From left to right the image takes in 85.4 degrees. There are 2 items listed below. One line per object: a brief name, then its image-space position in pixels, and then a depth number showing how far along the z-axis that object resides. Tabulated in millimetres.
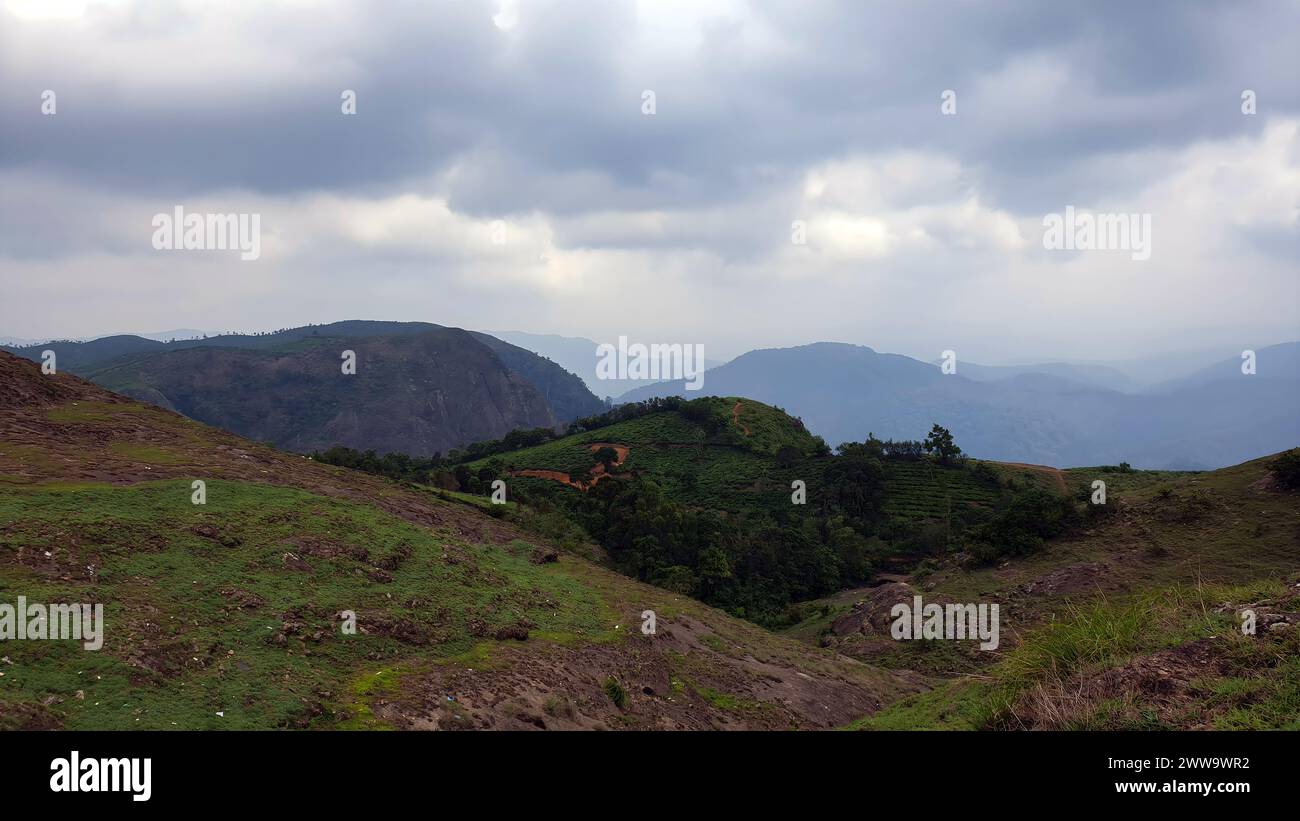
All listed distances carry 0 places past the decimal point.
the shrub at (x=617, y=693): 18391
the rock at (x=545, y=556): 31677
